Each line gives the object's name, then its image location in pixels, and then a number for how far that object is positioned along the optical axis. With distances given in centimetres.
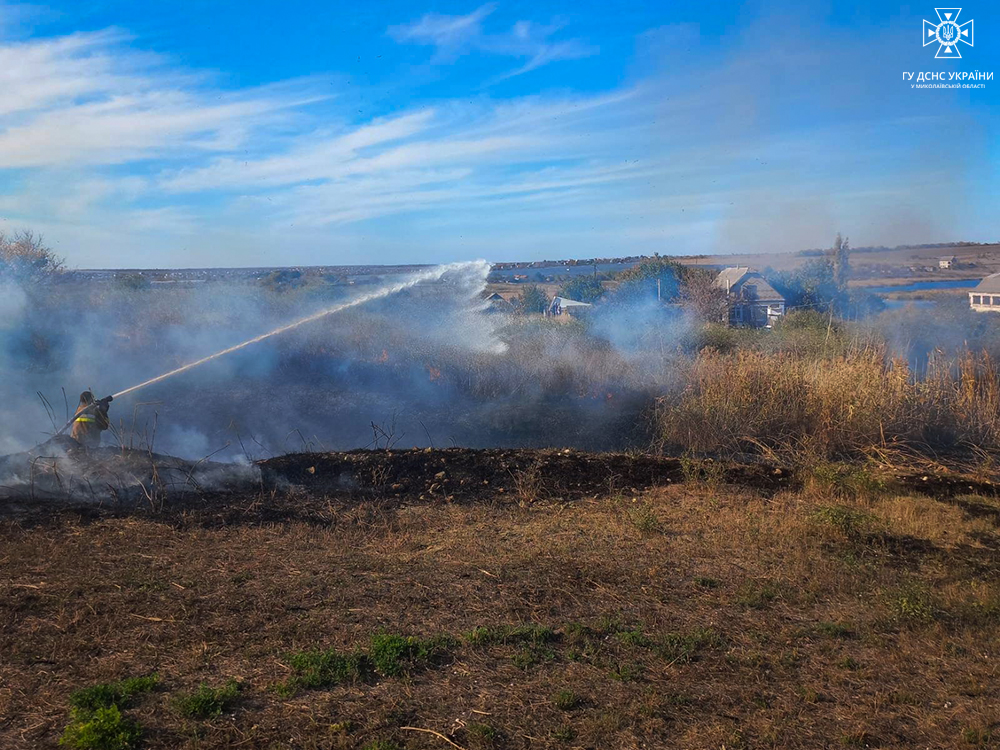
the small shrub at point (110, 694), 378
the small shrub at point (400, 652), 428
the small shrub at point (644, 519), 703
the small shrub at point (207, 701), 376
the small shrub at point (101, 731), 345
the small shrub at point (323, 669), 405
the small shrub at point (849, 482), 829
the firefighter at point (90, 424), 927
